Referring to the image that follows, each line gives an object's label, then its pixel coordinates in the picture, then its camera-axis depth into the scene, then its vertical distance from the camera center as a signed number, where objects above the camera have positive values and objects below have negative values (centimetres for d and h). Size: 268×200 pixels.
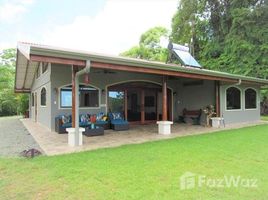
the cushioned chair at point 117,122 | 850 -84
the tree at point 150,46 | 2934 +886
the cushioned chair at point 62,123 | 774 -78
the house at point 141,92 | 820 +58
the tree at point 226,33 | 1506 +632
